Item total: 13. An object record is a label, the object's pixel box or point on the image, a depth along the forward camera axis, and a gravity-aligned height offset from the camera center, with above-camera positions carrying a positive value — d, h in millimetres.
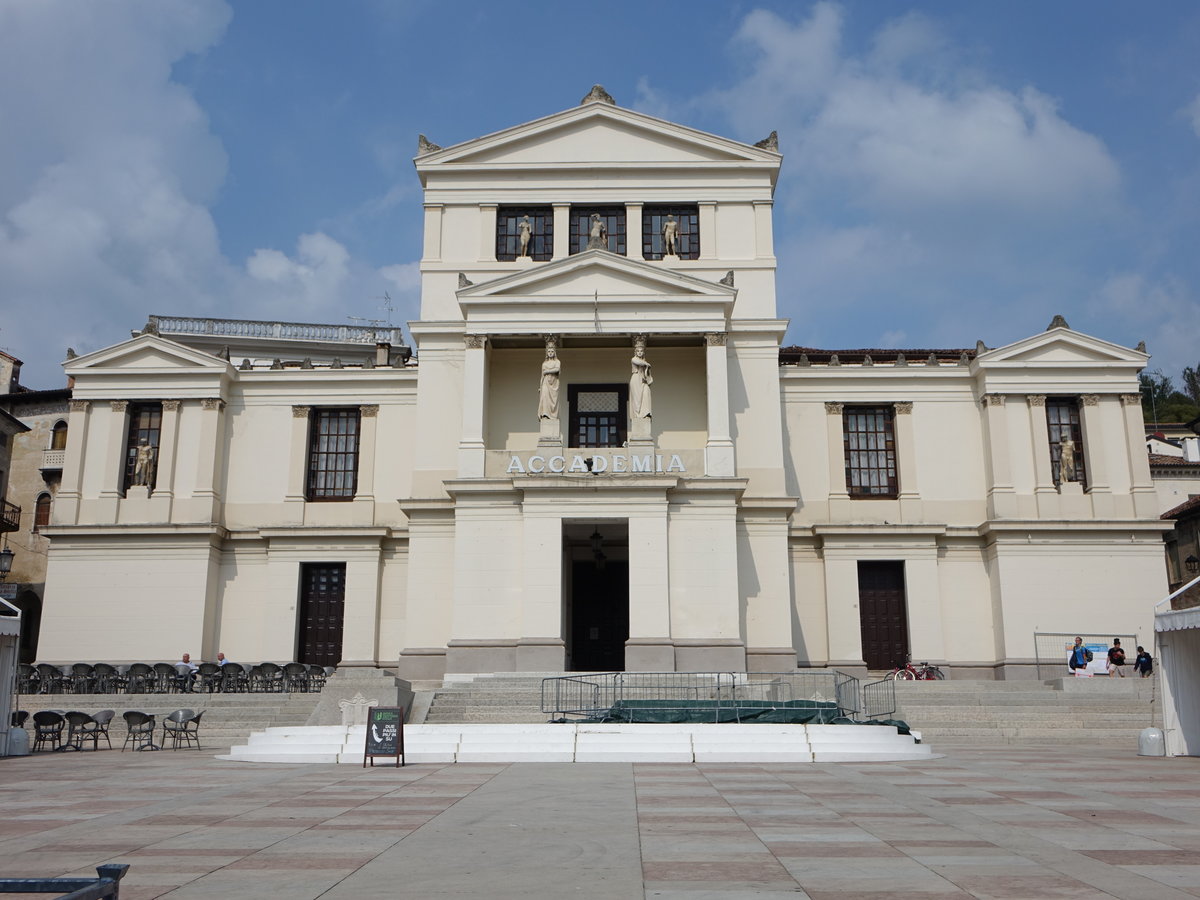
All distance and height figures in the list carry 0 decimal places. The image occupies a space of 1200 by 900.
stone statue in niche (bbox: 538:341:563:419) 33219 +8219
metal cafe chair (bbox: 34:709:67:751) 23453 -1120
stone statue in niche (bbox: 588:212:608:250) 34750 +13340
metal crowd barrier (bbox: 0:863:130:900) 4570 -857
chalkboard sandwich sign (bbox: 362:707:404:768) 18266 -913
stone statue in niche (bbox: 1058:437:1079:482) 36406 +6688
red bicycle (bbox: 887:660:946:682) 33719 +89
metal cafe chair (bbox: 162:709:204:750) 23892 -1093
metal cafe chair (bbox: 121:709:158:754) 23469 -1049
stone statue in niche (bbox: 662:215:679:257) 37156 +14033
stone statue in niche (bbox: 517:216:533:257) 37219 +14177
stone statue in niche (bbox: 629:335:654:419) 33062 +8243
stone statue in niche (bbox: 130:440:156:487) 37219 +6689
